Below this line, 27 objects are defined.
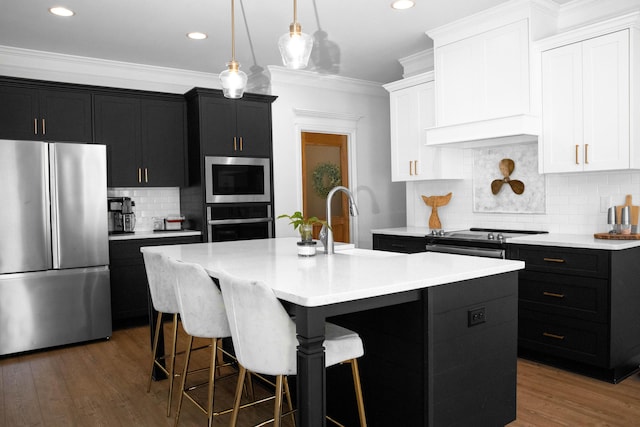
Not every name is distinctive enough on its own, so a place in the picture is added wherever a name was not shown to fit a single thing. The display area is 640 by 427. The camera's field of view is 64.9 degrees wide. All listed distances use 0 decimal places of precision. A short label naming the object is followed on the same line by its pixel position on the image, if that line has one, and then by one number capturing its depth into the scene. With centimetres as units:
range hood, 394
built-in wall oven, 529
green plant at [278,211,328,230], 290
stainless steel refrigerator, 411
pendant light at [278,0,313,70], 257
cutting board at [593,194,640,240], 364
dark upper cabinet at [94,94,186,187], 498
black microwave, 527
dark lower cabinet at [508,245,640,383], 332
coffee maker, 518
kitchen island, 179
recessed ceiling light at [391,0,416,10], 388
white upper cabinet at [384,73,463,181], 500
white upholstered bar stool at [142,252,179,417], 293
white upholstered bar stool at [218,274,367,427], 189
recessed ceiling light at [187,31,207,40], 452
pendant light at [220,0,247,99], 321
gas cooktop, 411
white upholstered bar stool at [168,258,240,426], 242
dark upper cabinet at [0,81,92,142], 443
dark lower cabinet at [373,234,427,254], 480
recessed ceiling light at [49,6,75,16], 386
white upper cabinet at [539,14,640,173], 351
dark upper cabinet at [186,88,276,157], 526
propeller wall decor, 460
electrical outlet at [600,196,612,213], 396
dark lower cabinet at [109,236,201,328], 482
